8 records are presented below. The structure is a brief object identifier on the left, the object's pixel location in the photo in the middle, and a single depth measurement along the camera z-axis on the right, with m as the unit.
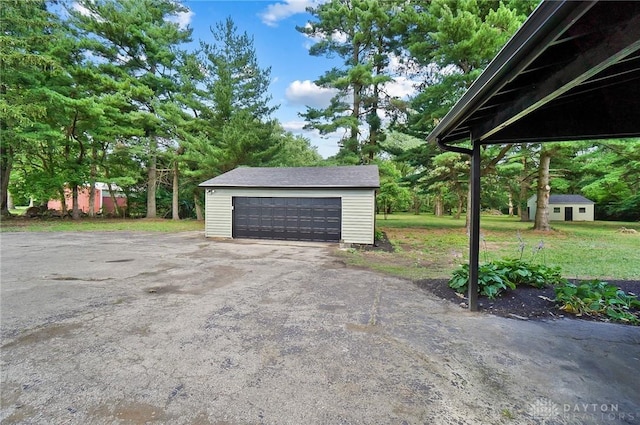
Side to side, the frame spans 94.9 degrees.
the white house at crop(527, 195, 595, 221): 25.56
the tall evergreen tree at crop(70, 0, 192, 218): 15.73
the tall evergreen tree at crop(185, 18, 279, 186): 16.50
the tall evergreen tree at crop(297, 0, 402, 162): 15.95
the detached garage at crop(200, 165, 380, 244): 10.16
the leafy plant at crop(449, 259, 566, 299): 4.19
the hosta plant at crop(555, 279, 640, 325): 3.49
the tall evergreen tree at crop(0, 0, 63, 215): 11.02
